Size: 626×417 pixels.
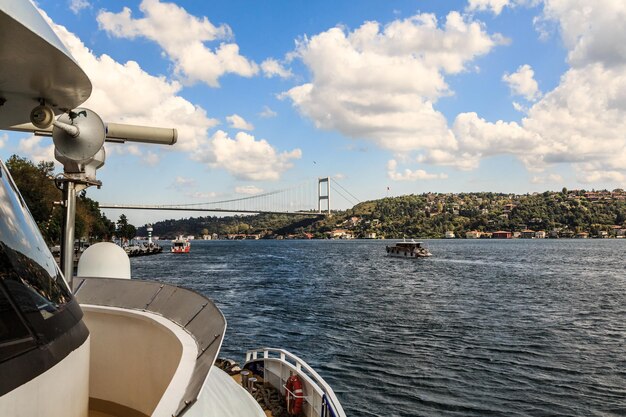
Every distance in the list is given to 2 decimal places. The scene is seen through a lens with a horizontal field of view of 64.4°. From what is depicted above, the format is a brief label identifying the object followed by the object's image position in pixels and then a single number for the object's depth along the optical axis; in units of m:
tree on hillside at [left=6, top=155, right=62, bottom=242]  39.16
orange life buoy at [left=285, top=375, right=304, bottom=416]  7.50
